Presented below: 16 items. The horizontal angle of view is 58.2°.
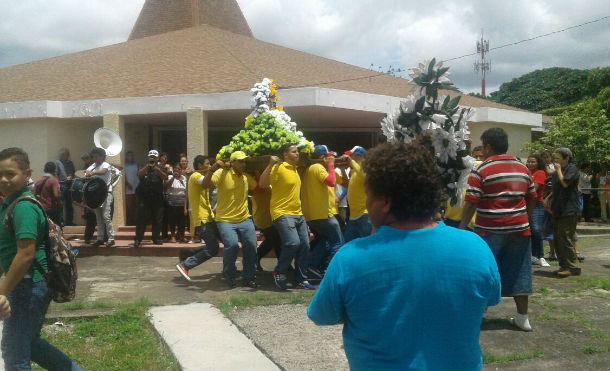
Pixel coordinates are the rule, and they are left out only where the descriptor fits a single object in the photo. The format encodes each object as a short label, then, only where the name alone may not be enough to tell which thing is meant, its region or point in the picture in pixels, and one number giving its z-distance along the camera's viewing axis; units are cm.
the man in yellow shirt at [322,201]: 693
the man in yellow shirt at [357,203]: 673
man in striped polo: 483
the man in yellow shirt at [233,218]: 683
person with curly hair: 185
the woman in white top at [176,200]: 992
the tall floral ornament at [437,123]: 429
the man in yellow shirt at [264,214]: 743
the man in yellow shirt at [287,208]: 662
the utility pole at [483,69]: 4483
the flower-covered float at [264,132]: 676
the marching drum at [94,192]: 930
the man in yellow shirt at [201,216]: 719
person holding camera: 958
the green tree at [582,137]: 1662
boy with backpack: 297
